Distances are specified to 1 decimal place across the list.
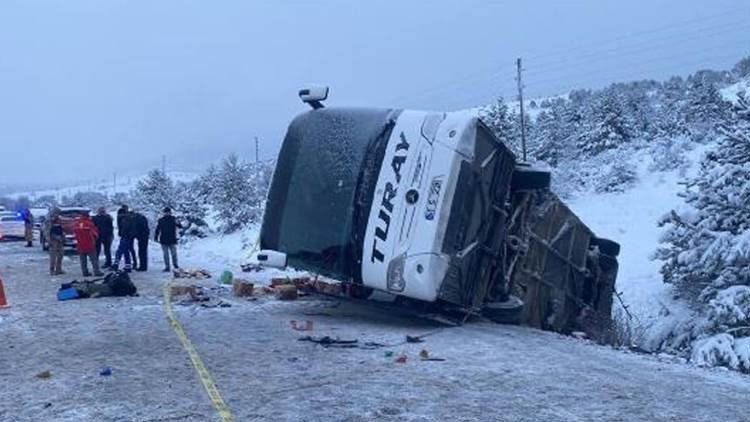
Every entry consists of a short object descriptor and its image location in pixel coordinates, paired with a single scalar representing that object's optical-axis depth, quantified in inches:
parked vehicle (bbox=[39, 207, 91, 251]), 1058.1
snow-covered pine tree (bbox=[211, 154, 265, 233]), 1636.3
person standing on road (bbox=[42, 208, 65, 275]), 720.3
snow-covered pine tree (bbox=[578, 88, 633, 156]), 1768.0
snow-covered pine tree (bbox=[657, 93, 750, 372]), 522.6
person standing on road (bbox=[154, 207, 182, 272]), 750.5
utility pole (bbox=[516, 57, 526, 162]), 1544.4
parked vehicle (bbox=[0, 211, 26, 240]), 1544.0
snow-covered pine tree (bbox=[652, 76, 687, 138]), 1715.1
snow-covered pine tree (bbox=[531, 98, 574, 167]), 1821.6
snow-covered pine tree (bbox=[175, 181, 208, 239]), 1609.3
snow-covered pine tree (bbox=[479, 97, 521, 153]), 1656.0
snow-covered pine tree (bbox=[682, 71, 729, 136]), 1594.0
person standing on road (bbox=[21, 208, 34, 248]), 1347.2
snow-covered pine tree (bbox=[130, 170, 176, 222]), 1852.1
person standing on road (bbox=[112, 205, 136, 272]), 743.7
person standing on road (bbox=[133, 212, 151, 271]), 749.9
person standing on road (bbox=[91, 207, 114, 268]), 816.3
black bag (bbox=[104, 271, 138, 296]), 535.5
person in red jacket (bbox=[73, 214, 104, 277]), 691.4
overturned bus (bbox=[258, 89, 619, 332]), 365.4
